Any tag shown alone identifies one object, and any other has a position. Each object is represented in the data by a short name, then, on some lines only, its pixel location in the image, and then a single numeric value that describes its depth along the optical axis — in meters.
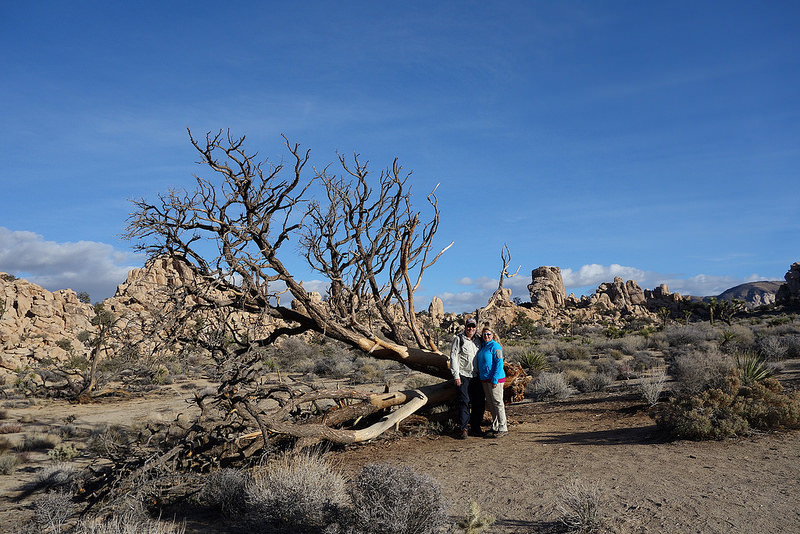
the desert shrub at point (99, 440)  10.03
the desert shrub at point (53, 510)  5.59
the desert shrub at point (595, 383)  13.72
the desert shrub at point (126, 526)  4.54
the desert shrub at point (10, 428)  12.95
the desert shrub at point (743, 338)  18.46
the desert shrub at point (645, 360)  18.30
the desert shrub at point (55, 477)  7.99
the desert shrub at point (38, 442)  11.30
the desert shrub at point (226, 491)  6.07
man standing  9.16
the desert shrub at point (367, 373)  20.92
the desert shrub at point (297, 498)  5.29
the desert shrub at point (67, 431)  12.52
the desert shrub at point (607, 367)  16.52
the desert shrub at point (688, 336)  23.91
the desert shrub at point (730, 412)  7.62
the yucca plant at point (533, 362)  17.25
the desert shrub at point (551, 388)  13.12
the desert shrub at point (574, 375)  15.68
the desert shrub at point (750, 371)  9.63
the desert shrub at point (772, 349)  16.19
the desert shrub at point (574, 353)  23.13
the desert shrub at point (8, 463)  9.18
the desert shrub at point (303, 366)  24.91
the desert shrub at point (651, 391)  10.12
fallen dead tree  7.78
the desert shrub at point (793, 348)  17.09
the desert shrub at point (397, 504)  4.42
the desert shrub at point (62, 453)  10.16
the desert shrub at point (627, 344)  24.39
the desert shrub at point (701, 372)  9.38
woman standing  9.01
